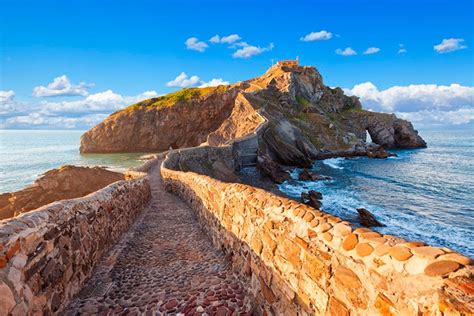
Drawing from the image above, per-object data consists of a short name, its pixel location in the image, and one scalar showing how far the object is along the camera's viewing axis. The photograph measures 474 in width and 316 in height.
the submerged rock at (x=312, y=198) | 24.73
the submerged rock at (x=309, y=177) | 37.17
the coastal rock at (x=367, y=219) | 20.50
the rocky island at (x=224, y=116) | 73.62
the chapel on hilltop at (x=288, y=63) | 88.56
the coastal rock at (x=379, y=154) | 57.38
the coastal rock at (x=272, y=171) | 36.84
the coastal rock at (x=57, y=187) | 21.12
